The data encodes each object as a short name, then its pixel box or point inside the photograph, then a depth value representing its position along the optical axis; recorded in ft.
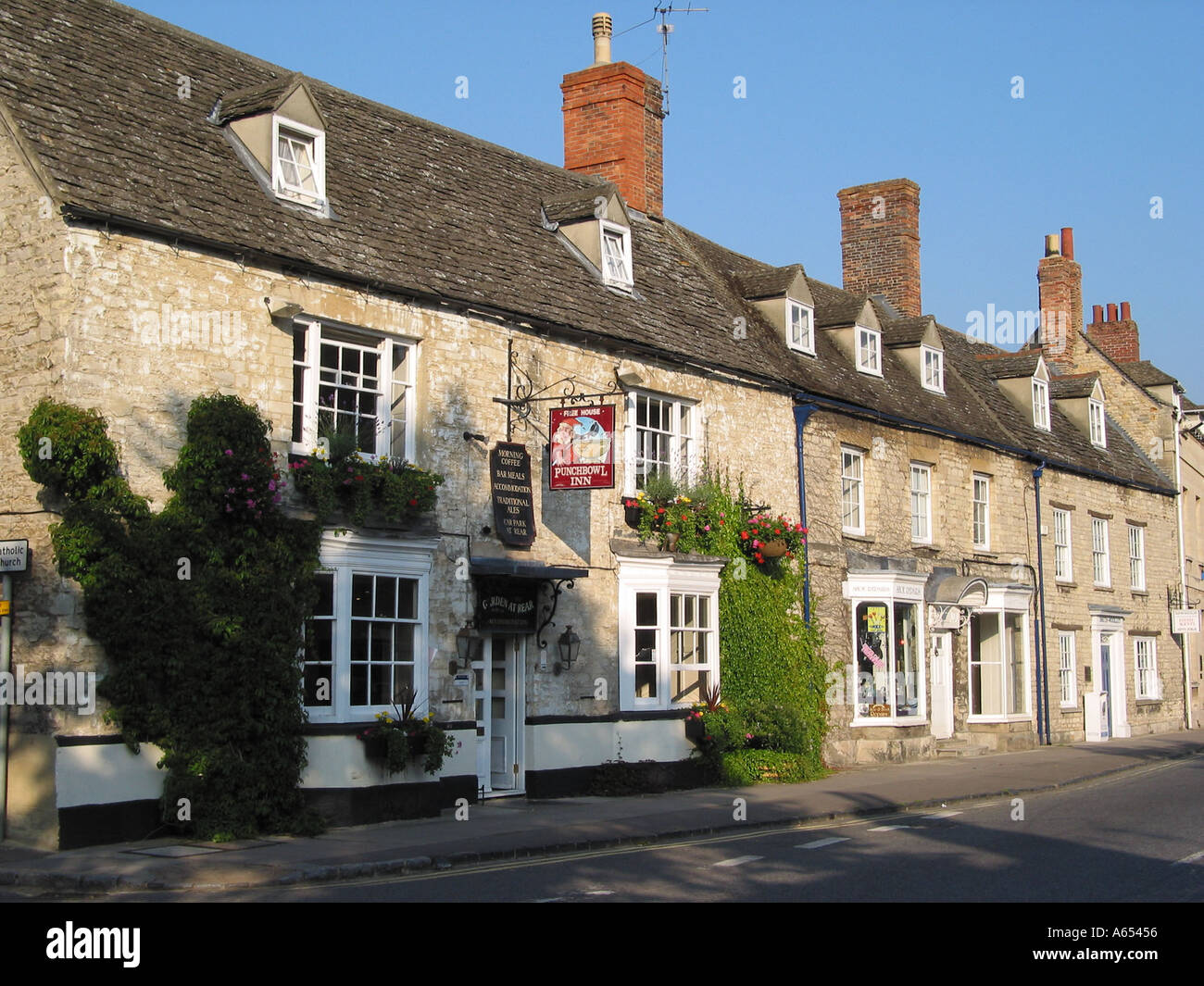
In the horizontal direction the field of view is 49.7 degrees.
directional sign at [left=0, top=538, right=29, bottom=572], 41.68
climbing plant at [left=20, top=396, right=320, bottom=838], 41.55
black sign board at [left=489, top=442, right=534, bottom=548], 54.54
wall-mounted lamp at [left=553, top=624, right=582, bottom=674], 57.26
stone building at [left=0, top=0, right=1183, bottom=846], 43.27
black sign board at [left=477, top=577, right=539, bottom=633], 54.08
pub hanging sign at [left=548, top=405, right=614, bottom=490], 52.26
